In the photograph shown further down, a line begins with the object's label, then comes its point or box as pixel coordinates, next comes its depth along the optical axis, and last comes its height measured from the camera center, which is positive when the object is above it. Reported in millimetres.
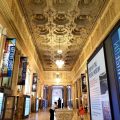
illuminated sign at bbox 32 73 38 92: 14688 +1404
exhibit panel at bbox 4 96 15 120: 6719 -418
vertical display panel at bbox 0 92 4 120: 5666 -156
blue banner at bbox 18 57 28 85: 9252 +1768
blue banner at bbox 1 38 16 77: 6466 +1828
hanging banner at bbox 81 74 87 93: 15220 +1457
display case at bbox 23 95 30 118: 9901 -582
